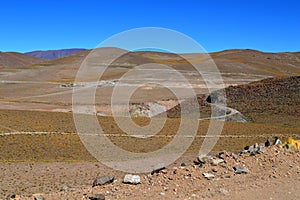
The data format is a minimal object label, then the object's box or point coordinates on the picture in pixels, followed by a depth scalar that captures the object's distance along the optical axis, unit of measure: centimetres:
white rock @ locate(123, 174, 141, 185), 1400
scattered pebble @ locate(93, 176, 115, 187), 1430
